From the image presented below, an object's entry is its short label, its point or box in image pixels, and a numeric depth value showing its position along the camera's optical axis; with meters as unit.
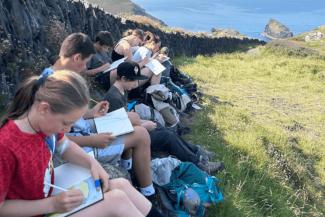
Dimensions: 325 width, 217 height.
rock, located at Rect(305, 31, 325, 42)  42.64
